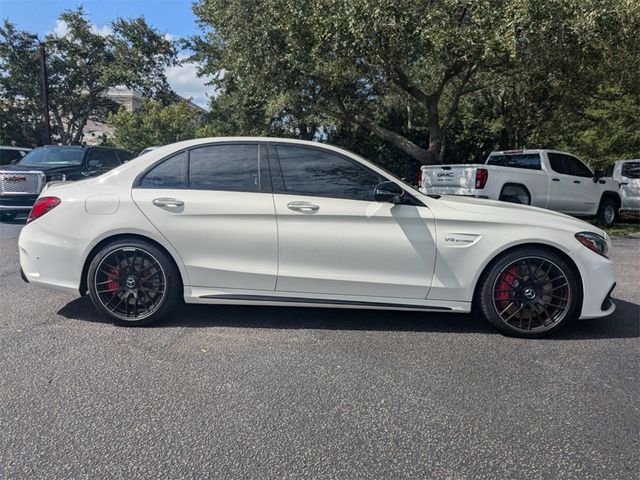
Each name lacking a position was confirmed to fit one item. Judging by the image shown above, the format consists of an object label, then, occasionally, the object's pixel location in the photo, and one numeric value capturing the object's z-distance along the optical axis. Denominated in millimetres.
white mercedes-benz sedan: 4066
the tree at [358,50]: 9391
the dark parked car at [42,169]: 10234
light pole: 19734
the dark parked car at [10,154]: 14188
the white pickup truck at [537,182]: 10047
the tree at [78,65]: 26688
